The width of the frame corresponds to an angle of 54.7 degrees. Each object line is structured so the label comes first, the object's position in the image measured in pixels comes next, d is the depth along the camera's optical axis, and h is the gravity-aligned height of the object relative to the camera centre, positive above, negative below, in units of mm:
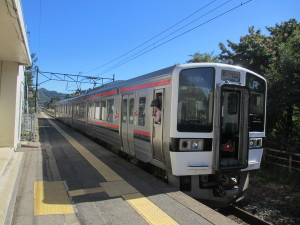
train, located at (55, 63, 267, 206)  5620 -224
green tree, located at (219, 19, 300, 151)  9945 +1820
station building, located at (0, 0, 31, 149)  8805 +651
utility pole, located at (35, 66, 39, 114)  27738 +3359
